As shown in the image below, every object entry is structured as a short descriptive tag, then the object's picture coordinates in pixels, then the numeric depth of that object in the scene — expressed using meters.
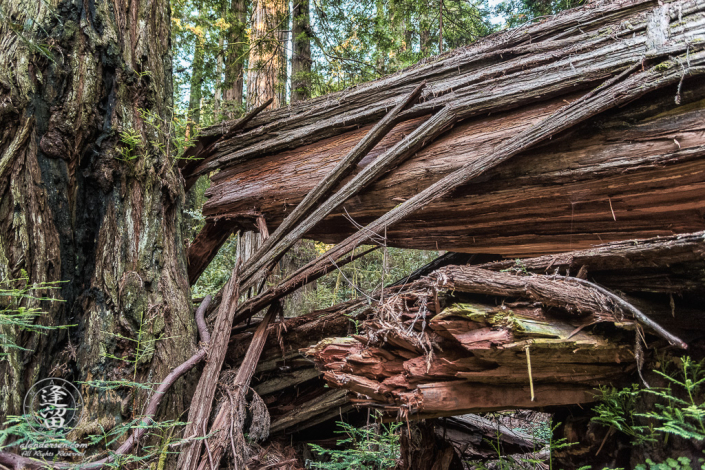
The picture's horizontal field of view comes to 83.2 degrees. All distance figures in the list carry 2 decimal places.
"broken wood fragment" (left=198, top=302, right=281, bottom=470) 3.08
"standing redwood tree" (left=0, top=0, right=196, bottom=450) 2.97
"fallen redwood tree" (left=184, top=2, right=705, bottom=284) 2.61
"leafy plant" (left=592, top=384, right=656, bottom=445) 2.20
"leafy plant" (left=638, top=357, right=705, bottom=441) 1.84
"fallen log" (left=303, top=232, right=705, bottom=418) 2.16
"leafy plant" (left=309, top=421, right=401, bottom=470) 3.40
